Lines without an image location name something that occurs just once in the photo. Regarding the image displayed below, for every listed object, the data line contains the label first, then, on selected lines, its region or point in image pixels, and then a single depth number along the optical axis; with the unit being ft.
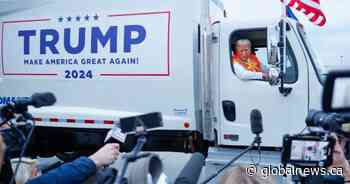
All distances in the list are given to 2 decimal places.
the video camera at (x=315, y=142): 5.93
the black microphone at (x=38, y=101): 6.63
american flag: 17.74
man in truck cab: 16.38
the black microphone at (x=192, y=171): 5.81
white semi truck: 16.19
